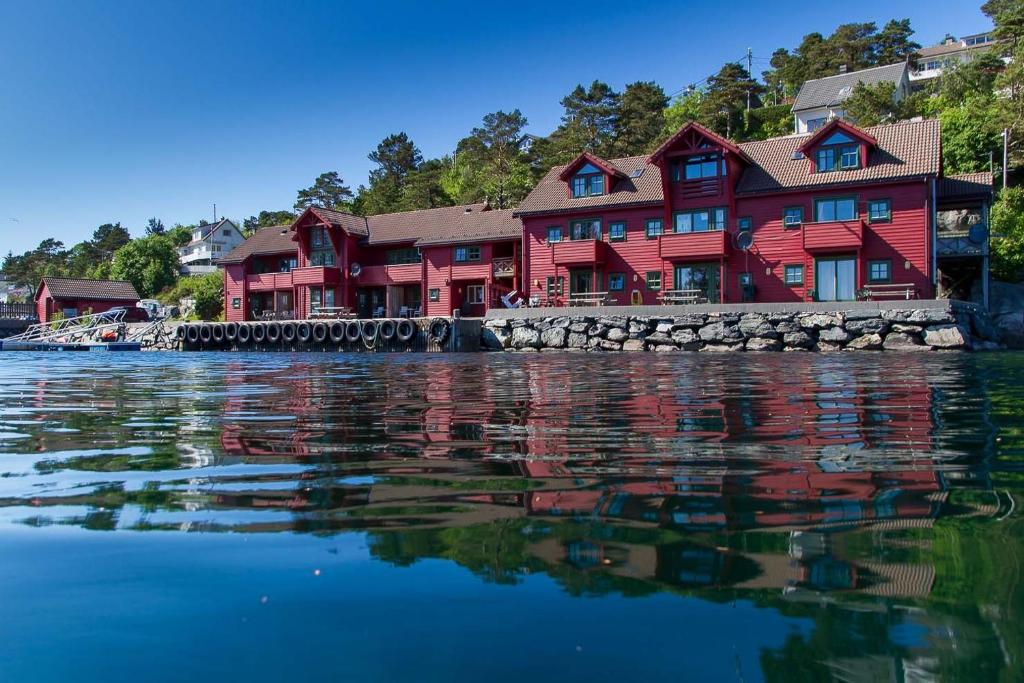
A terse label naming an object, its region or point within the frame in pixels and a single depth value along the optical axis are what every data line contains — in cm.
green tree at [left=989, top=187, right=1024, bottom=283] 3378
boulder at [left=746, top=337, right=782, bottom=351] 2600
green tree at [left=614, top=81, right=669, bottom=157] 5644
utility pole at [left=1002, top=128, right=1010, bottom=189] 3828
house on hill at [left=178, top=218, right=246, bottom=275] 9025
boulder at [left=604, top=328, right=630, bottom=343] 2839
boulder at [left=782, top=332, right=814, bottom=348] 2572
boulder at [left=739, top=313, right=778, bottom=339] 2630
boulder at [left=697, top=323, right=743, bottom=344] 2662
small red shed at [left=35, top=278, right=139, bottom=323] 6100
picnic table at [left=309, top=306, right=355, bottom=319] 4281
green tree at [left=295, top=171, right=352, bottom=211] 7206
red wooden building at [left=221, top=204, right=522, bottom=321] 4025
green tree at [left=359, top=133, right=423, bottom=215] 7350
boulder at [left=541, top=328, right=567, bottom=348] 2947
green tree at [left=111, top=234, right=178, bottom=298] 7175
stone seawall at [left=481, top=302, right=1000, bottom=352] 2414
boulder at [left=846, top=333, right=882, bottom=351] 2455
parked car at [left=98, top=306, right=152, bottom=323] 6362
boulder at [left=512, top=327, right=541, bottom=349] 3011
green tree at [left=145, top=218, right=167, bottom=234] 13268
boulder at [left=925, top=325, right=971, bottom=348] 2339
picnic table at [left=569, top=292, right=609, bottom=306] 3355
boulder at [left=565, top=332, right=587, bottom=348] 2909
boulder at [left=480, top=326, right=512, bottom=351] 3135
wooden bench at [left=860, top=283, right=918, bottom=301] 2731
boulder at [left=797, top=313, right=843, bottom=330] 2566
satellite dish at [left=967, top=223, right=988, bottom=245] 2973
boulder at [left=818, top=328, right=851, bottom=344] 2530
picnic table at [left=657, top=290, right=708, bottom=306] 3159
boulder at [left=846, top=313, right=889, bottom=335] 2473
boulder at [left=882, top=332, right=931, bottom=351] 2387
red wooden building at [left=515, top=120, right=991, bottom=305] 2917
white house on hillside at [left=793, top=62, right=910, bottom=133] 6341
